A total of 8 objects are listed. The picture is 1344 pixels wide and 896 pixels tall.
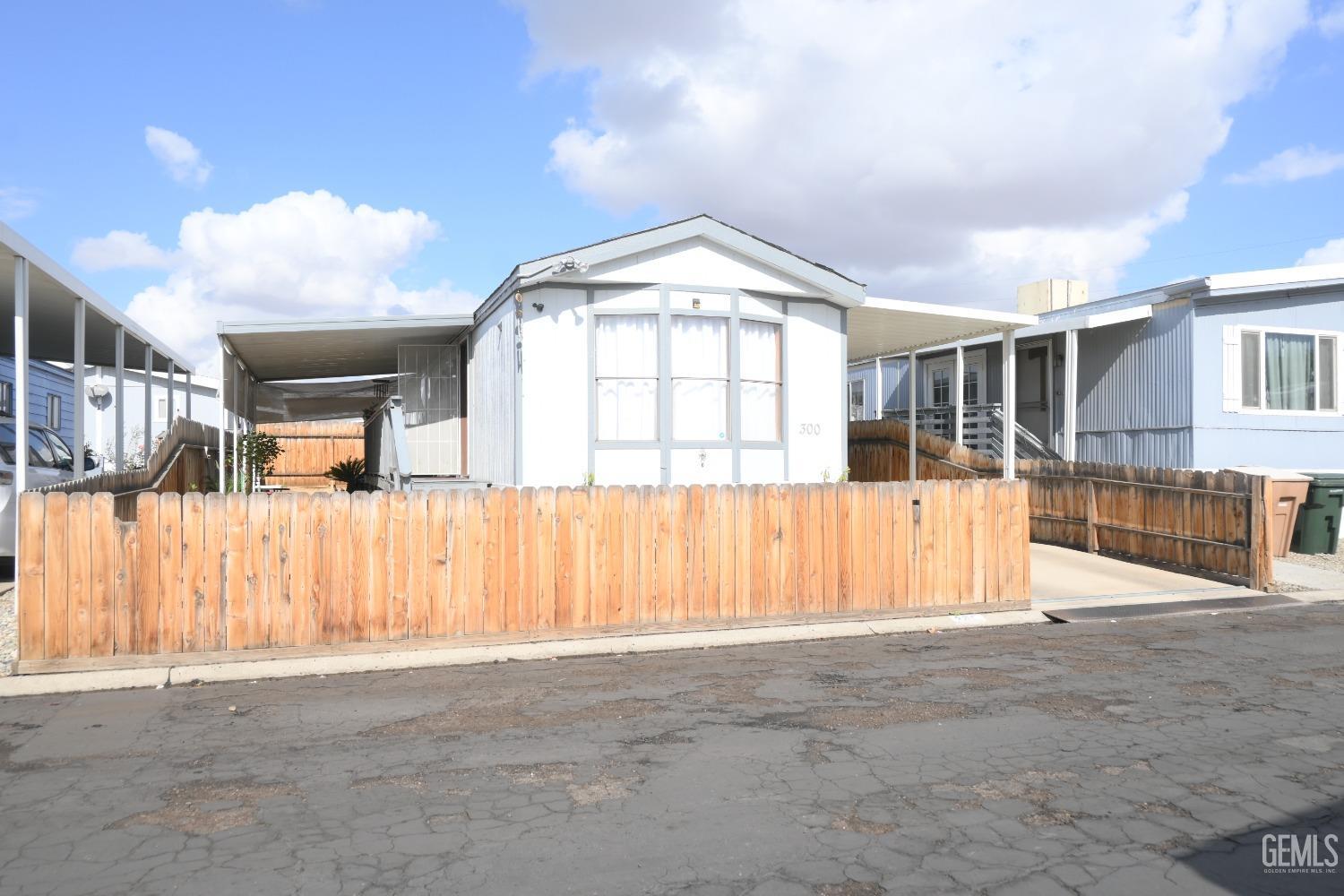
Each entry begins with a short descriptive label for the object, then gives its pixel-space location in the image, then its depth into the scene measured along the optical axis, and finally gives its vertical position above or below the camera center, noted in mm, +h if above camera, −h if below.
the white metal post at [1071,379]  16797 +1330
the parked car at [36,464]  9969 -54
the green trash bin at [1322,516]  14305 -885
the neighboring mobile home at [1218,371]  16109 +1469
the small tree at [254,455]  16828 +77
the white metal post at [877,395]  24148 +1574
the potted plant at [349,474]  21344 -332
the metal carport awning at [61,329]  8633 +1897
